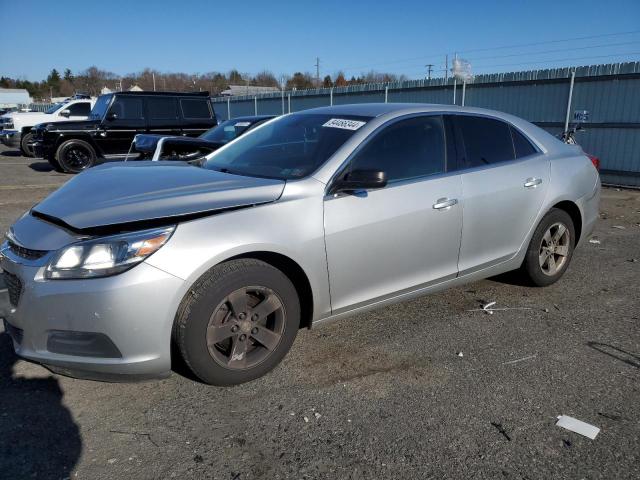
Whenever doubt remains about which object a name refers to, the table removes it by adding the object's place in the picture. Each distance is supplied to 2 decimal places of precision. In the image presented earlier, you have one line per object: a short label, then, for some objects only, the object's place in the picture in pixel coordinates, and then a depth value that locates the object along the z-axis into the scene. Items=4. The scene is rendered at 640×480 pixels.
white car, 16.81
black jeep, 12.95
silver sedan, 2.52
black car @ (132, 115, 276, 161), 6.79
